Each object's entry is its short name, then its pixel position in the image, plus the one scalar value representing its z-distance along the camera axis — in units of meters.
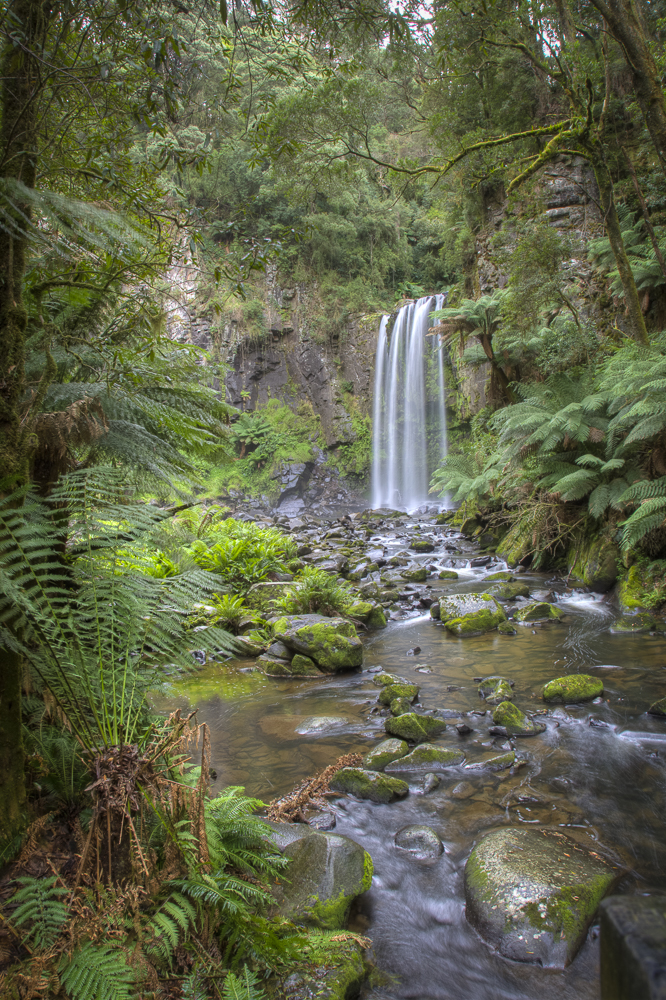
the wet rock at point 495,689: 4.07
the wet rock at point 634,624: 5.44
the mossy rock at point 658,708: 3.56
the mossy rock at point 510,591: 6.94
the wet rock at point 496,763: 3.11
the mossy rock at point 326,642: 4.93
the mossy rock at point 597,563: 6.63
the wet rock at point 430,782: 2.94
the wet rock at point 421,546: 10.62
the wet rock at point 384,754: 3.21
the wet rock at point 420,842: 2.44
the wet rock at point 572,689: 3.91
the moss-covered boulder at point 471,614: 5.89
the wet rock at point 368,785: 2.88
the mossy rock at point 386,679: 4.51
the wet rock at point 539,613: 6.09
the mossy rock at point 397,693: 4.11
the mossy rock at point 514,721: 3.53
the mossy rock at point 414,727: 3.50
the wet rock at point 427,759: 3.17
